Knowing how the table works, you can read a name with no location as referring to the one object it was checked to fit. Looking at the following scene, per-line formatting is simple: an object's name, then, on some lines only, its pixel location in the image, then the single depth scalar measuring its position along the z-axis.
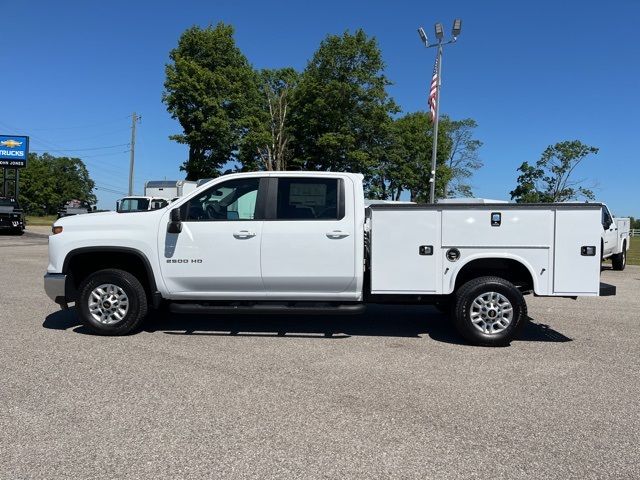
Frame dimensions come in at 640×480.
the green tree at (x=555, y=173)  64.31
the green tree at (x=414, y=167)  43.75
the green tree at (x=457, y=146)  56.78
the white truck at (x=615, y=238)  13.75
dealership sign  40.50
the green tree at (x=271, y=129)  32.31
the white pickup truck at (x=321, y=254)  5.72
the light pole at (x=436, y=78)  20.98
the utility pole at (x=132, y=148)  46.66
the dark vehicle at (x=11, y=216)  27.61
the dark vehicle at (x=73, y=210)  35.03
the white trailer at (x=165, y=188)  24.35
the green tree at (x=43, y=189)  86.38
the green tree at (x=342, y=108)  33.38
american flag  21.48
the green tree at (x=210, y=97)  30.59
